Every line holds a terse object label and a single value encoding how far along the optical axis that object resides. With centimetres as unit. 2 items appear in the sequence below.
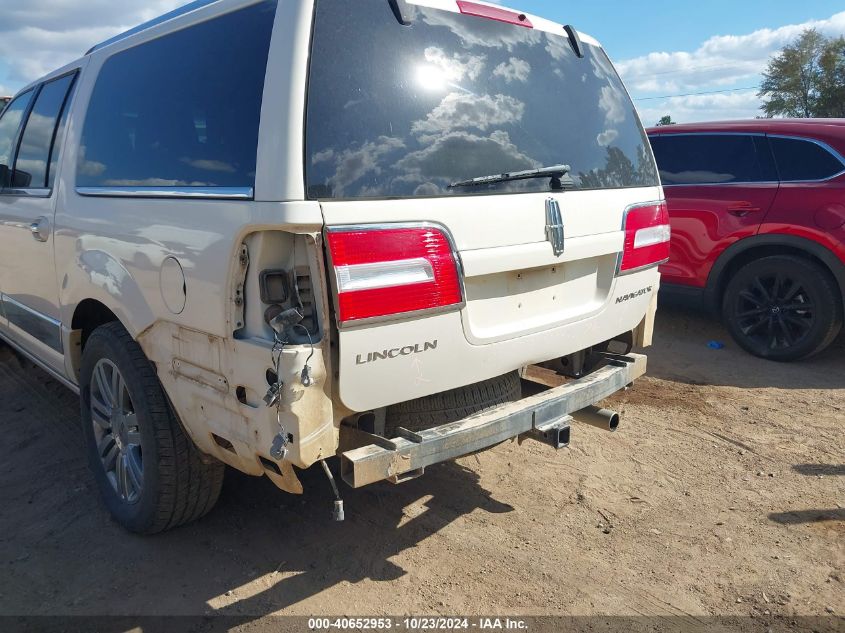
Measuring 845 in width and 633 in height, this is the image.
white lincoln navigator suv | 238
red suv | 575
